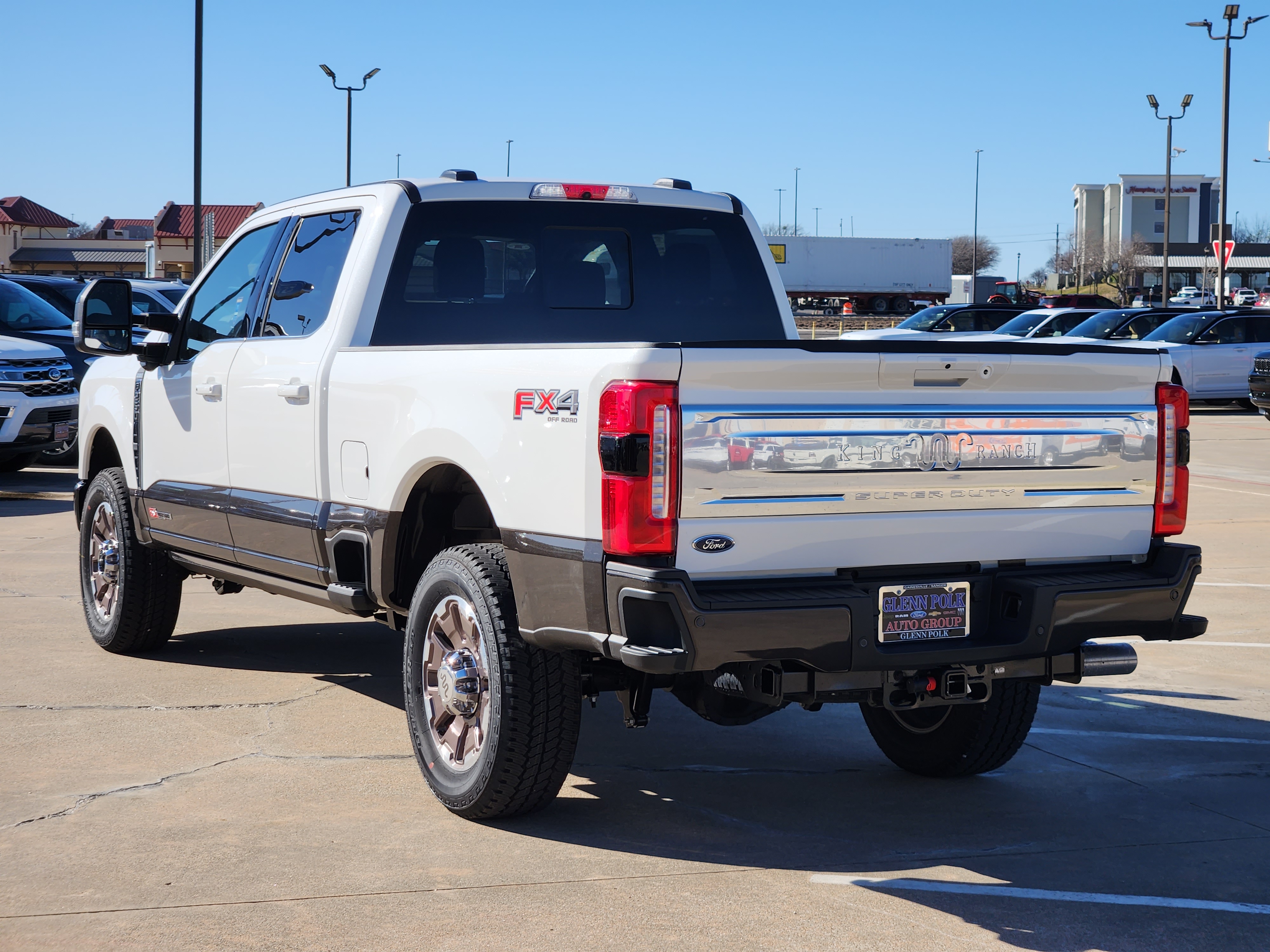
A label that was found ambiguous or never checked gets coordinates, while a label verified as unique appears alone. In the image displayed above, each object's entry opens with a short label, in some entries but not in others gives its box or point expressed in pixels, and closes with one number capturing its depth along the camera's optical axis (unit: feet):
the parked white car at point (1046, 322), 97.35
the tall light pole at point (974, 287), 224.74
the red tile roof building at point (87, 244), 308.19
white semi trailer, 237.04
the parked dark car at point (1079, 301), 159.02
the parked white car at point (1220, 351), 84.33
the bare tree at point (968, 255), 479.00
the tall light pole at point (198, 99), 91.09
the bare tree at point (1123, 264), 399.65
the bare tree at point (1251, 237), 568.00
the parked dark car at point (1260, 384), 70.95
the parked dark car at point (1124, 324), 89.35
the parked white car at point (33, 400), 48.16
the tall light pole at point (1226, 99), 116.06
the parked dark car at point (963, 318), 108.37
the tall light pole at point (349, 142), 134.31
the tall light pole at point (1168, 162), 151.94
